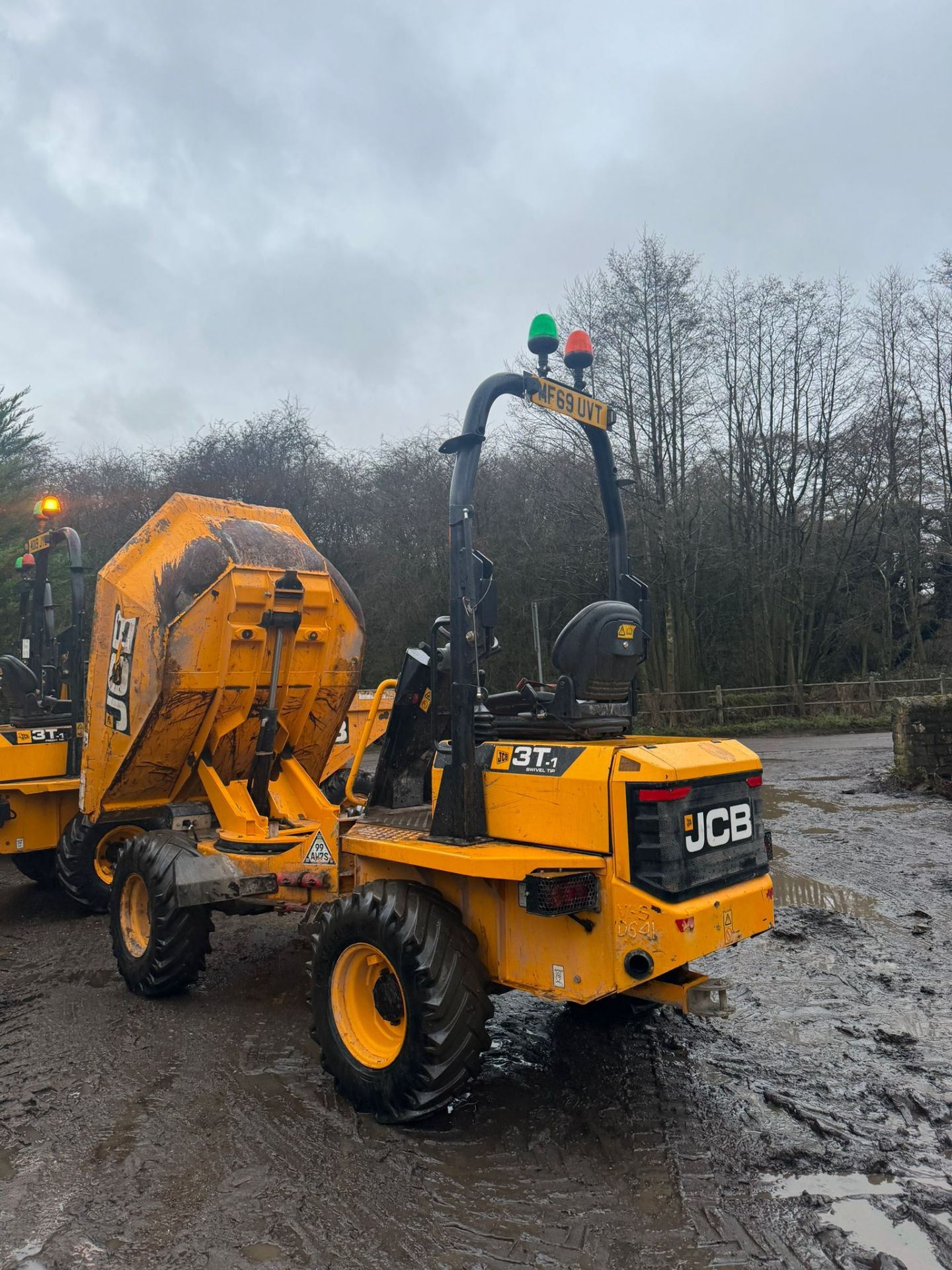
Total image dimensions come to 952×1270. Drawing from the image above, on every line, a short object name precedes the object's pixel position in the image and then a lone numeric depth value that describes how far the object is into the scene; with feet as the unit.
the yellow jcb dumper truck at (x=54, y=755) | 23.22
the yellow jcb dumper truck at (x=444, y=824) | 10.91
